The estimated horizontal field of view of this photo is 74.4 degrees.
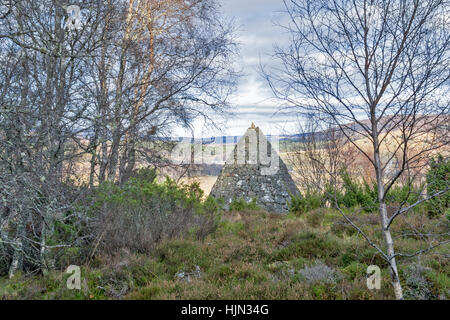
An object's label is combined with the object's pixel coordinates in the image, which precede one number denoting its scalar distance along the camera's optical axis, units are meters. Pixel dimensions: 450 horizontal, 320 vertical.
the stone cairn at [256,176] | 12.09
